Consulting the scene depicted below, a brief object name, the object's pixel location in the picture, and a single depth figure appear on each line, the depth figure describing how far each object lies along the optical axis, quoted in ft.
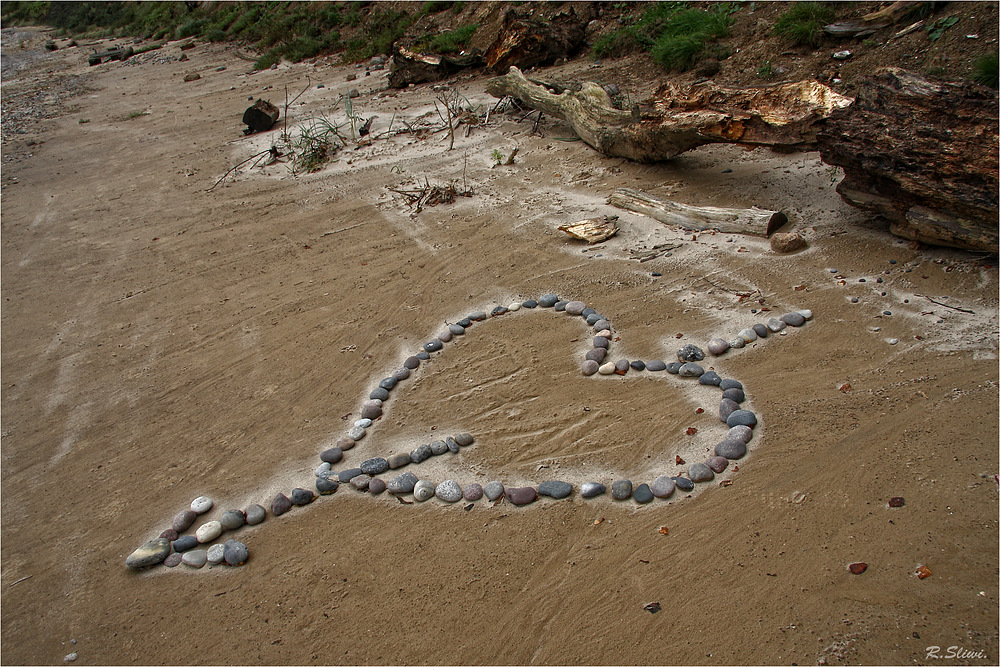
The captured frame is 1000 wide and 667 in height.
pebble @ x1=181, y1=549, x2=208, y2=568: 10.68
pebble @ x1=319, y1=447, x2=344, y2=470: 12.45
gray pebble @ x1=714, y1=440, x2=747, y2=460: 10.97
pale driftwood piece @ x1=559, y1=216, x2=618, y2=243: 18.56
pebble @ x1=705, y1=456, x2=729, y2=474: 10.83
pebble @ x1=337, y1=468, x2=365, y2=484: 11.93
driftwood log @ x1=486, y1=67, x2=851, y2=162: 17.10
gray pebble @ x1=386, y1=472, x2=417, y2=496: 11.55
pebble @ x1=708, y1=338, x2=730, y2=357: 13.48
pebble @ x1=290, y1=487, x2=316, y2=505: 11.56
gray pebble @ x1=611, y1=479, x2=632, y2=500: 10.67
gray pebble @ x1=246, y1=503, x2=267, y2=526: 11.32
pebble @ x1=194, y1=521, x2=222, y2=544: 11.03
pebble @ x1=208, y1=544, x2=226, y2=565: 10.69
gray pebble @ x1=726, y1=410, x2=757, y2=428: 11.55
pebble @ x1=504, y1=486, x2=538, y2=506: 10.87
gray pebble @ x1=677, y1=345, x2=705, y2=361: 13.42
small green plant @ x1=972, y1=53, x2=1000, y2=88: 18.66
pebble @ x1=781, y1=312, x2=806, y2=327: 13.92
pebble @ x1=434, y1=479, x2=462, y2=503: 11.22
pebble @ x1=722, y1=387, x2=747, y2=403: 12.19
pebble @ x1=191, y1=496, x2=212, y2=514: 11.61
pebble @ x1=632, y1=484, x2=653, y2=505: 10.55
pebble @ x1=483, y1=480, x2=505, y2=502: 11.09
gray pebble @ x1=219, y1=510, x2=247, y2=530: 11.23
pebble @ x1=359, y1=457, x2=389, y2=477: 11.99
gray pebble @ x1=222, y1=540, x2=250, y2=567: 10.57
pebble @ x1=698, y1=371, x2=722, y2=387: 12.73
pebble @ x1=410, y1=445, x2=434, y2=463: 12.14
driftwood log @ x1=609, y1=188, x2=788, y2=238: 17.15
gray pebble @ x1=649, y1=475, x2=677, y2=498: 10.56
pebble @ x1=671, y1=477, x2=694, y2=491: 10.59
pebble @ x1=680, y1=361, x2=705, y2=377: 13.09
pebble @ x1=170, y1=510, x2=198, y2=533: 11.34
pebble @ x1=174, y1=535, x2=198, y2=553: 10.98
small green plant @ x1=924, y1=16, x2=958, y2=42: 21.99
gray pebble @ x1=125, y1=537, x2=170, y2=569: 10.71
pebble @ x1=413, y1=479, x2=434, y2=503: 11.34
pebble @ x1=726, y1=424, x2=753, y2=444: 11.22
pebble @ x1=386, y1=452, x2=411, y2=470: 12.09
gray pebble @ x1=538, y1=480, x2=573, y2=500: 10.87
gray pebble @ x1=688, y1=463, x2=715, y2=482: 10.71
